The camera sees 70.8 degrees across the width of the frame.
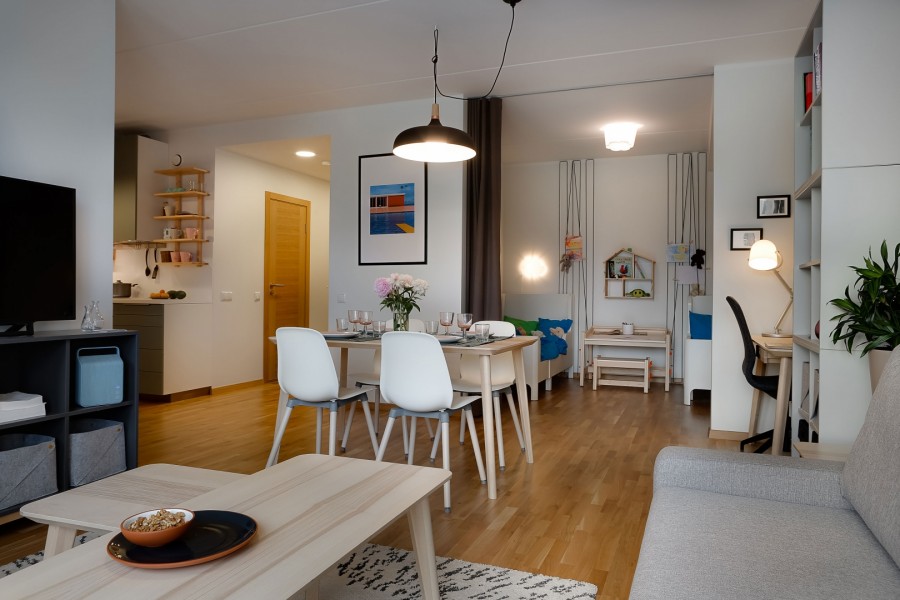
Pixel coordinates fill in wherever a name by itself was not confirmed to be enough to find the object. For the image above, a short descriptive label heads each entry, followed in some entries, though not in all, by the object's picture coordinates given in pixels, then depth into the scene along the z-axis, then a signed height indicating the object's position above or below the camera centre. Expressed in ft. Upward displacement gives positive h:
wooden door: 23.21 +1.10
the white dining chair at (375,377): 13.03 -1.70
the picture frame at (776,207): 14.53 +2.13
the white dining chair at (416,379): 10.00 -1.31
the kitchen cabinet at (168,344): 18.80 -1.47
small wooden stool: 21.89 -2.30
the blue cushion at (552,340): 21.27 -1.47
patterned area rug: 6.90 -3.23
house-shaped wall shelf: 24.35 +0.88
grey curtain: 17.11 +2.34
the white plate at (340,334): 12.39 -0.76
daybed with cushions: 20.01 -1.15
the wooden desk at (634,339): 21.68 -1.41
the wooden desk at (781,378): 11.96 -1.49
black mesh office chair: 12.48 -1.38
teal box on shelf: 9.87 -1.32
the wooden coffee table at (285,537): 3.84 -1.76
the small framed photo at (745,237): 14.66 +1.45
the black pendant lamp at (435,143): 11.00 +2.80
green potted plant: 7.54 -0.10
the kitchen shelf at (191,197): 20.22 +3.23
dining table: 10.39 -1.39
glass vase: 12.33 -0.45
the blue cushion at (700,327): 18.80 -0.83
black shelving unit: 9.46 -1.32
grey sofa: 4.16 -1.85
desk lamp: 13.80 +0.95
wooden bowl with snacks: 4.25 -1.59
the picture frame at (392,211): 17.80 +2.47
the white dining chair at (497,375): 11.82 -1.59
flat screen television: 9.25 +0.62
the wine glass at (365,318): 12.67 -0.42
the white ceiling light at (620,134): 18.01 +4.70
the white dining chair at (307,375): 10.95 -1.38
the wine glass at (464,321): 11.85 -0.44
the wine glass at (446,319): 12.21 -0.42
